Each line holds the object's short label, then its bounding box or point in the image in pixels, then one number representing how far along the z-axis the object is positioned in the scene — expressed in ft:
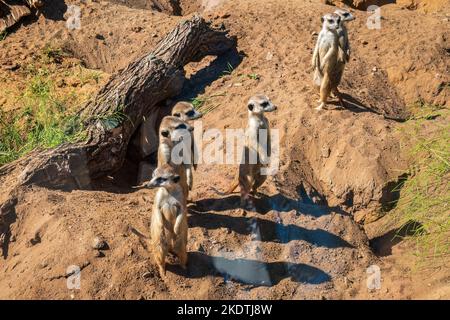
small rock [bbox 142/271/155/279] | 13.97
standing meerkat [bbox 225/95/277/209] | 16.24
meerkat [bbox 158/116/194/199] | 15.40
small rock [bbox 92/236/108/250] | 14.40
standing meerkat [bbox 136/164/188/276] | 13.74
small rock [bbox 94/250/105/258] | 14.29
